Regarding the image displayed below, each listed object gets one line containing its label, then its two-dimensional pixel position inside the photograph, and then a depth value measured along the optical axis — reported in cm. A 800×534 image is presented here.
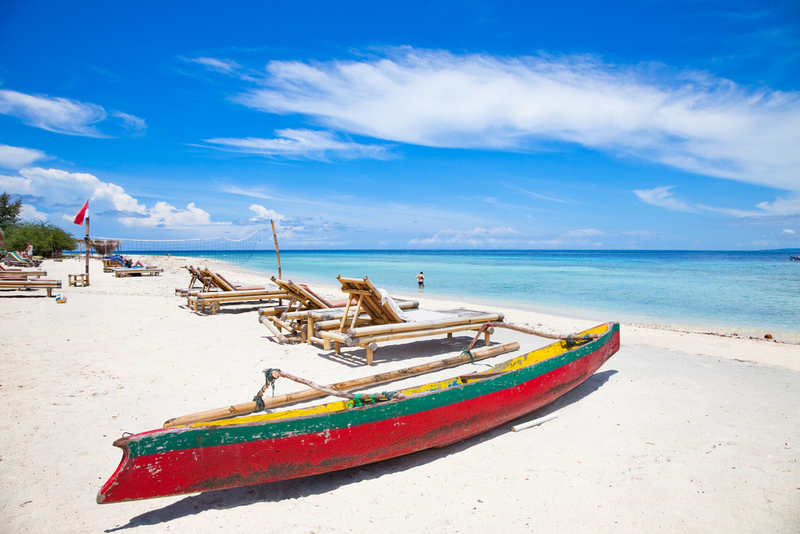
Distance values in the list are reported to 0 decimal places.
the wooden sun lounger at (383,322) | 634
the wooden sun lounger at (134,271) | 2150
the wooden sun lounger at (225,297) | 1081
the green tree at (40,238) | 3294
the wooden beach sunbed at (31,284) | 1252
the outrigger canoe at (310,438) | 244
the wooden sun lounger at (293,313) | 795
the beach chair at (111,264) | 2570
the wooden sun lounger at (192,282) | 1278
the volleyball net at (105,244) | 3869
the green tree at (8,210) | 3809
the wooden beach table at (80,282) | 1612
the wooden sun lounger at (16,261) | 2155
